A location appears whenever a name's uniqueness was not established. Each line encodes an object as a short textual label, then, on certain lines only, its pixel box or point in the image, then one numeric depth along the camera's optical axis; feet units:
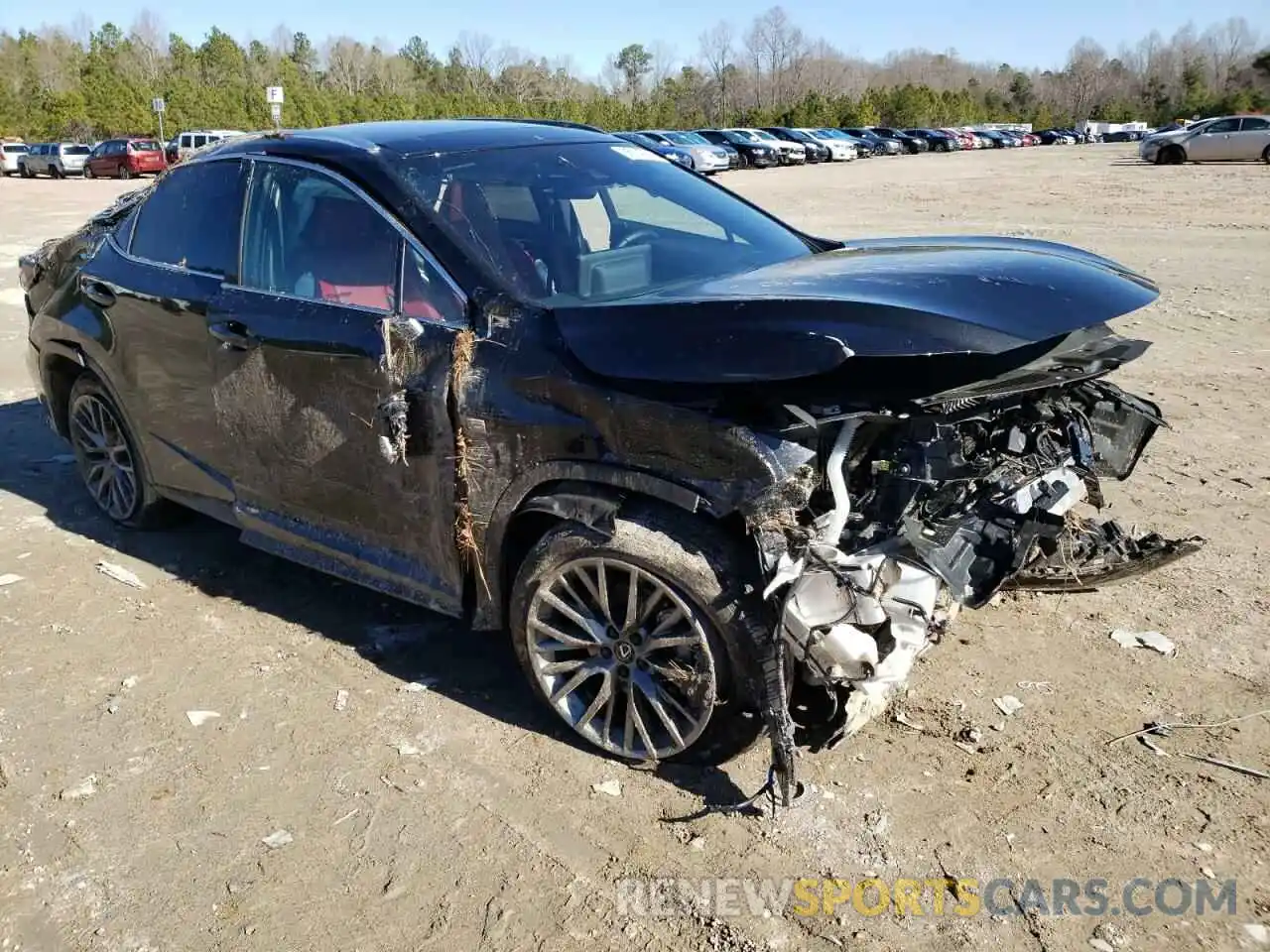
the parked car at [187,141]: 124.88
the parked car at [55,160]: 141.49
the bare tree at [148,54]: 288.14
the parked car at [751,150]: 143.23
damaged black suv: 9.83
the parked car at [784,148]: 147.84
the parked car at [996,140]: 214.28
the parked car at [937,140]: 195.83
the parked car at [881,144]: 182.07
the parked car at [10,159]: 146.92
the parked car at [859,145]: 173.78
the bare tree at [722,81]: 350.64
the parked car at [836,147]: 160.30
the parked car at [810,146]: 157.37
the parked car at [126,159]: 130.31
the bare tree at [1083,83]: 380.09
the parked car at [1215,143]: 114.83
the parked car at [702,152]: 123.34
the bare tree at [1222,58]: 380.58
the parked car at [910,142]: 191.62
